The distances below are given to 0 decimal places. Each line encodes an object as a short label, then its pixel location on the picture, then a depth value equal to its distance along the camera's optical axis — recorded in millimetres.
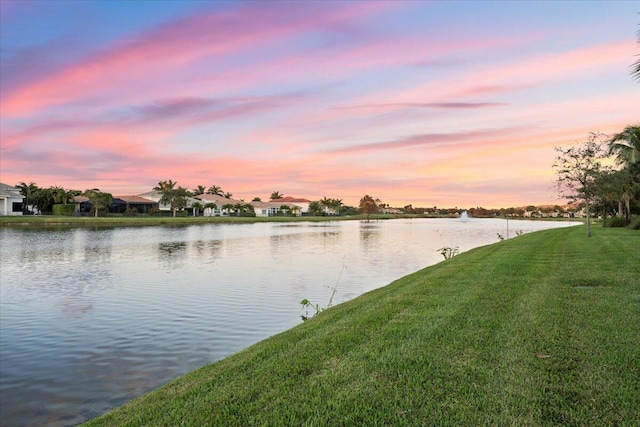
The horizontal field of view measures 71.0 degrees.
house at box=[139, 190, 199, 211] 103175
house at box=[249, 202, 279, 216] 128200
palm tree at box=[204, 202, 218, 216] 107294
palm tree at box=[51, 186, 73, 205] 76000
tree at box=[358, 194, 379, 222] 147750
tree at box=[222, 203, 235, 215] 113125
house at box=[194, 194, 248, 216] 109125
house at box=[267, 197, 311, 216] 137000
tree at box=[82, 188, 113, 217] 75006
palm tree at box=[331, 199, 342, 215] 149488
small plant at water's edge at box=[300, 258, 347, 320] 11261
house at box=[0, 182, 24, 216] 71250
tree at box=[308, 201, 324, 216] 142400
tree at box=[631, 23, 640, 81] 9958
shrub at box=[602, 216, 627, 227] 37069
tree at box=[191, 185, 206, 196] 122425
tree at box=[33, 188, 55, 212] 75488
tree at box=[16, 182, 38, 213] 76750
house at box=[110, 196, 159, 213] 92375
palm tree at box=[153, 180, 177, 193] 96562
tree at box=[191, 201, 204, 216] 102500
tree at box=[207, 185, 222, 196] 147500
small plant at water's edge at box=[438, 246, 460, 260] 23286
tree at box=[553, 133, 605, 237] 24109
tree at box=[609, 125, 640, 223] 29827
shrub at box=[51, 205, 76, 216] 74475
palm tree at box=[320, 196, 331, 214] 147925
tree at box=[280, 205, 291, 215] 135700
